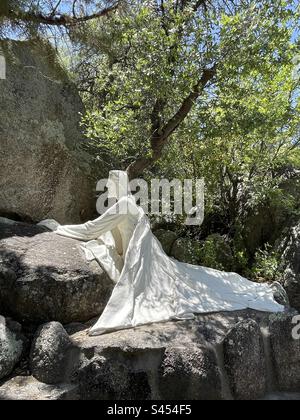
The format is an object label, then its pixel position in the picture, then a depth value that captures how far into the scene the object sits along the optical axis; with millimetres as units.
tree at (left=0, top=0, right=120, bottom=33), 4090
